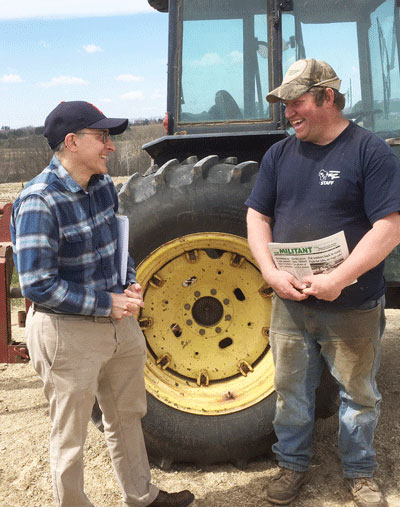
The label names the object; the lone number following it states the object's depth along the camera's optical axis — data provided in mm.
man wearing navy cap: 2117
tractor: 3049
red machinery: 3625
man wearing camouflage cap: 2391
